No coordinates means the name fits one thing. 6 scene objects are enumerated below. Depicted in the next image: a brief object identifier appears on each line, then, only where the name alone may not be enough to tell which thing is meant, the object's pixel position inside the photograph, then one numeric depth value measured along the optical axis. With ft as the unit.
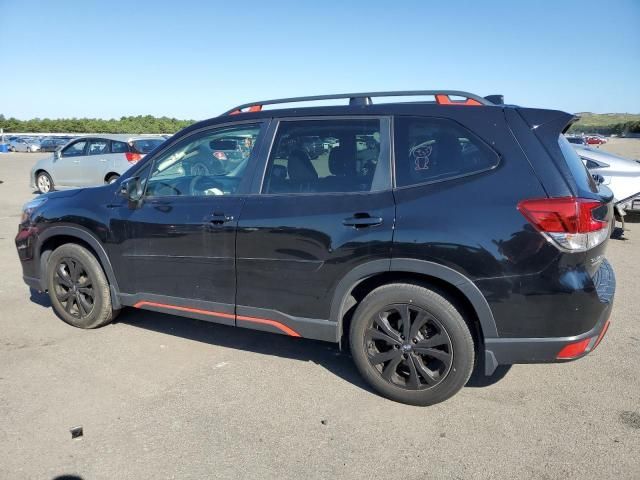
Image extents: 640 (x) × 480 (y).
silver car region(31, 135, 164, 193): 40.81
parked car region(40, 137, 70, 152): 135.13
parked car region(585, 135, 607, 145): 163.73
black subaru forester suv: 8.93
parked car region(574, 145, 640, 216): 28.73
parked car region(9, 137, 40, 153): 137.13
